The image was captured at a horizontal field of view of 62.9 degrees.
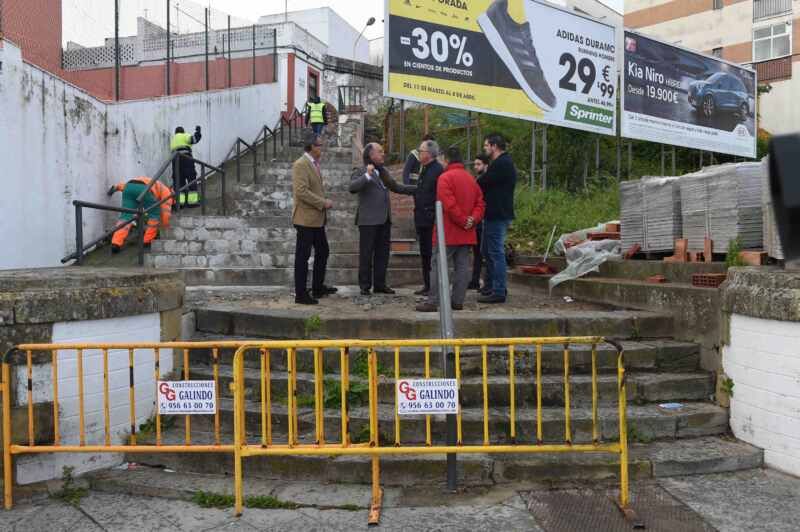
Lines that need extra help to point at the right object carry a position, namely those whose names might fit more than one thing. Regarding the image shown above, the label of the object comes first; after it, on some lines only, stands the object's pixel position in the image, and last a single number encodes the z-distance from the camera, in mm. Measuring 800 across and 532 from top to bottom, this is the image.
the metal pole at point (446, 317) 3867
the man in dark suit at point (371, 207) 7168
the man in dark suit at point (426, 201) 7109
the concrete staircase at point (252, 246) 8672
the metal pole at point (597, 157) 12742
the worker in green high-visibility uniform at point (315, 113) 17391
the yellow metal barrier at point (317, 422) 3738
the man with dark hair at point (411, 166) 8406
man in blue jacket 6742
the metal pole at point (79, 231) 7191
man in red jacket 6062
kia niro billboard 12750
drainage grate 3514
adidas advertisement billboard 10109
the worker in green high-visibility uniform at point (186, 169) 11992
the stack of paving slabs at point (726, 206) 6410
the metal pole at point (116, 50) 12297
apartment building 26266
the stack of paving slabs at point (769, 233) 5403
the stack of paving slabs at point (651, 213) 7328
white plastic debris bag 7678
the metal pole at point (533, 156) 11833
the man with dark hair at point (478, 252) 7676
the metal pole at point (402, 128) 10856
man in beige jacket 6660
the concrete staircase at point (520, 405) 4133
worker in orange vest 9805
